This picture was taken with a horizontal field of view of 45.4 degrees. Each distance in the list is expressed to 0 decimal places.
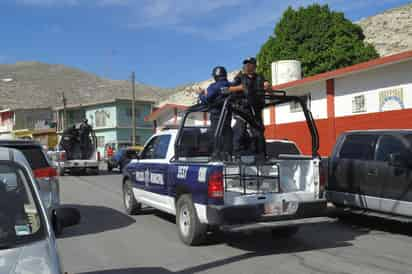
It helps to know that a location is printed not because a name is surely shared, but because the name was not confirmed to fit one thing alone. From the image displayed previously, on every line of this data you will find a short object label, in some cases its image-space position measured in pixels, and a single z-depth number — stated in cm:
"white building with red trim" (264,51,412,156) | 1585
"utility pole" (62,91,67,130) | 5884
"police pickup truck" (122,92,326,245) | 705
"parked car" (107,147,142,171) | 2563
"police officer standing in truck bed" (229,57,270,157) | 782
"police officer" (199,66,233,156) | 796
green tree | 3347
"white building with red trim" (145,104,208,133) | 3747
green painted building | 5706
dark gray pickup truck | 849
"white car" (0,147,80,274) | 328
